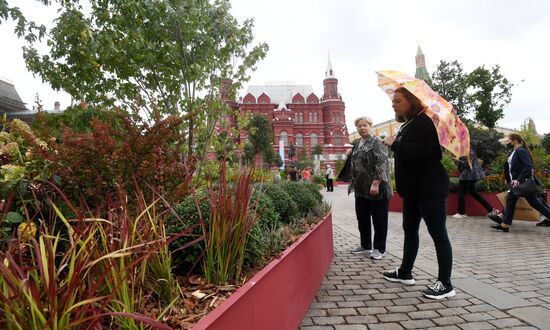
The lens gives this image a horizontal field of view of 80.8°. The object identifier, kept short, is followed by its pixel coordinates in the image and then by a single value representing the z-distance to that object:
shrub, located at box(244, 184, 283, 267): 2.39
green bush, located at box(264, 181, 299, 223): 3.94
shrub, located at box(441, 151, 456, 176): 11.74
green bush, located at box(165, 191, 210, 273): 2.21
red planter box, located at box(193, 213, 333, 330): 1.46
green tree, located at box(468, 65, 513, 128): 19.05
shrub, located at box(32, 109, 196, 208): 2.34
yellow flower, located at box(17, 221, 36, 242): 1.67
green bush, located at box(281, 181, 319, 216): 4.65
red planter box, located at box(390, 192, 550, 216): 8.58
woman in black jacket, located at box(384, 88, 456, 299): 3.05
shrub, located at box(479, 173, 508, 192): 8.65
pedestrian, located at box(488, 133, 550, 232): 6.05
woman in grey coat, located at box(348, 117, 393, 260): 4.40
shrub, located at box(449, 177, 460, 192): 9.04
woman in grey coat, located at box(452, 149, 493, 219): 7.88
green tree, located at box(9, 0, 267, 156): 4.42
